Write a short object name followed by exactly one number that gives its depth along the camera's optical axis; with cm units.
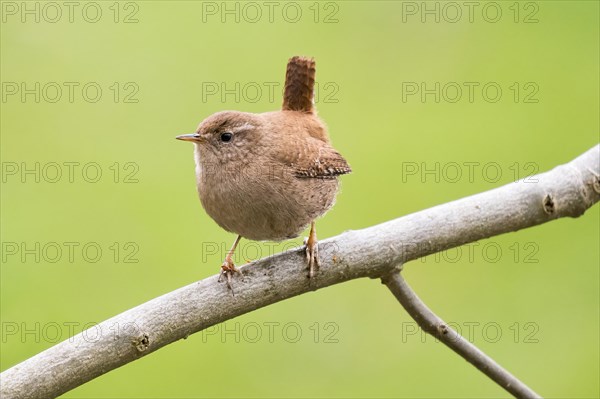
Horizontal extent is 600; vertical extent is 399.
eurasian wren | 677
